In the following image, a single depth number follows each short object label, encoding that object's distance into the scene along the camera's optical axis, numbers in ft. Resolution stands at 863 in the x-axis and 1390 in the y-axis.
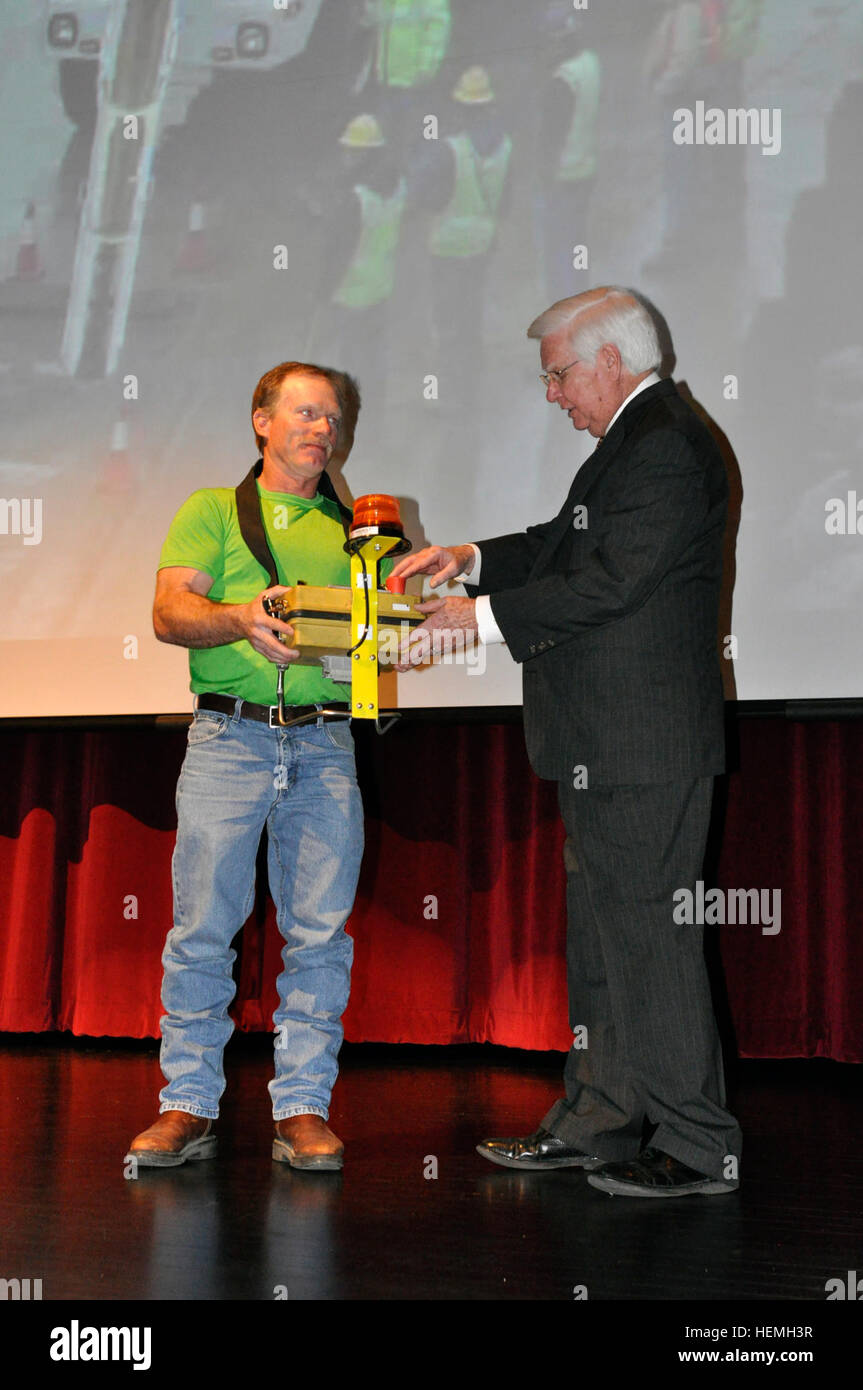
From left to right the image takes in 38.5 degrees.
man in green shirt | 7.07
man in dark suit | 6.50
